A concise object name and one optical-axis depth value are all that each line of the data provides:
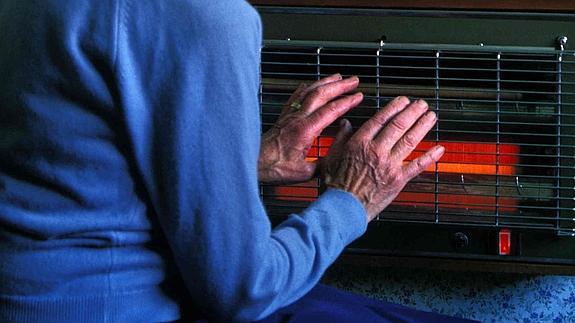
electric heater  2.54
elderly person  2.03
